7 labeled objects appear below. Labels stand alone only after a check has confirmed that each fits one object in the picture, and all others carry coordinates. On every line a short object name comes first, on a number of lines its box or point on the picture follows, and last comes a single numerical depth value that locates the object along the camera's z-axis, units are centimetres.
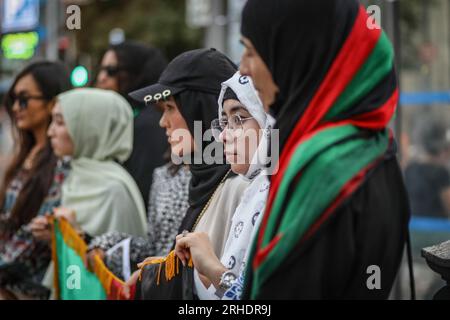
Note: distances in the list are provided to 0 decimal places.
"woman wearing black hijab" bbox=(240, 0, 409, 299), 211
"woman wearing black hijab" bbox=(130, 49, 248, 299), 348
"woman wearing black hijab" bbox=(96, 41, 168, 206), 582
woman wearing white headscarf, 276
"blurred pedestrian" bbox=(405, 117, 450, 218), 726
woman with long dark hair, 520
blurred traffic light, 606
